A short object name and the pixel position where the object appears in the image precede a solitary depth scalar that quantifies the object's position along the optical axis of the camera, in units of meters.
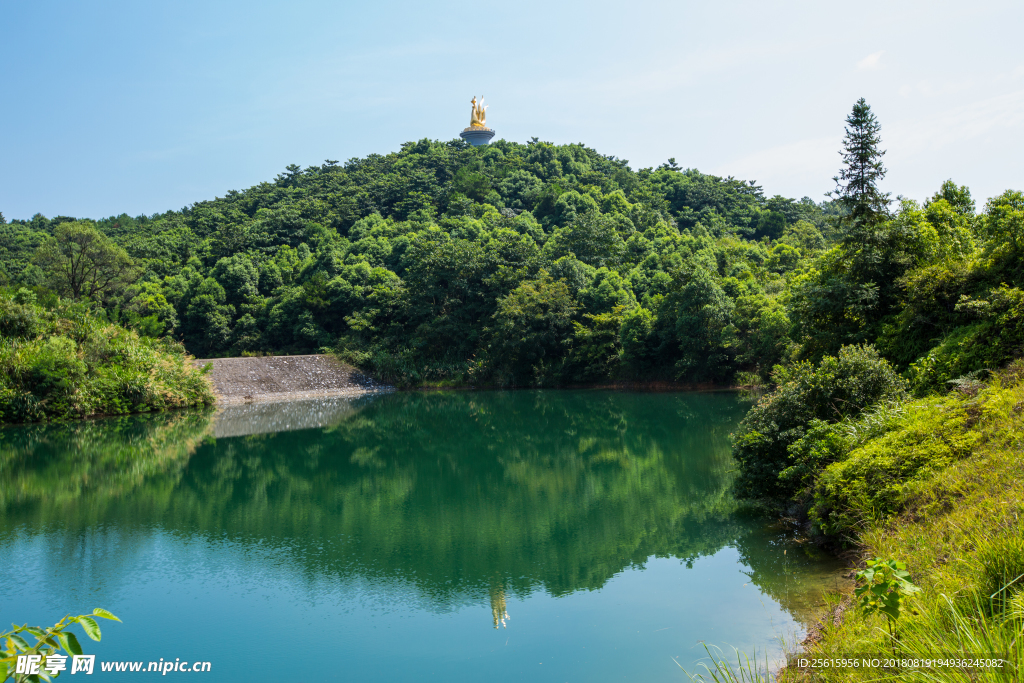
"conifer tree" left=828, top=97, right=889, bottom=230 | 20.66
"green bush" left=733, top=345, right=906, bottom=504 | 10.05
